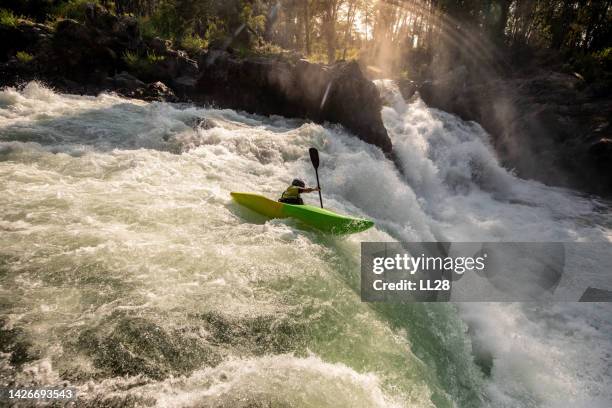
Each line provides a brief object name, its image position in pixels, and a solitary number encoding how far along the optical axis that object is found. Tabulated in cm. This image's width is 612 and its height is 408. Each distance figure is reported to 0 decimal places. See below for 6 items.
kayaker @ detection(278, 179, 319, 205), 629
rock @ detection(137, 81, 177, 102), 1329
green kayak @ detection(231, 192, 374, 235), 575
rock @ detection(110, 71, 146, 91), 1350
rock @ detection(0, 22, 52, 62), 1299
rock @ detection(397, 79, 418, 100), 2127
